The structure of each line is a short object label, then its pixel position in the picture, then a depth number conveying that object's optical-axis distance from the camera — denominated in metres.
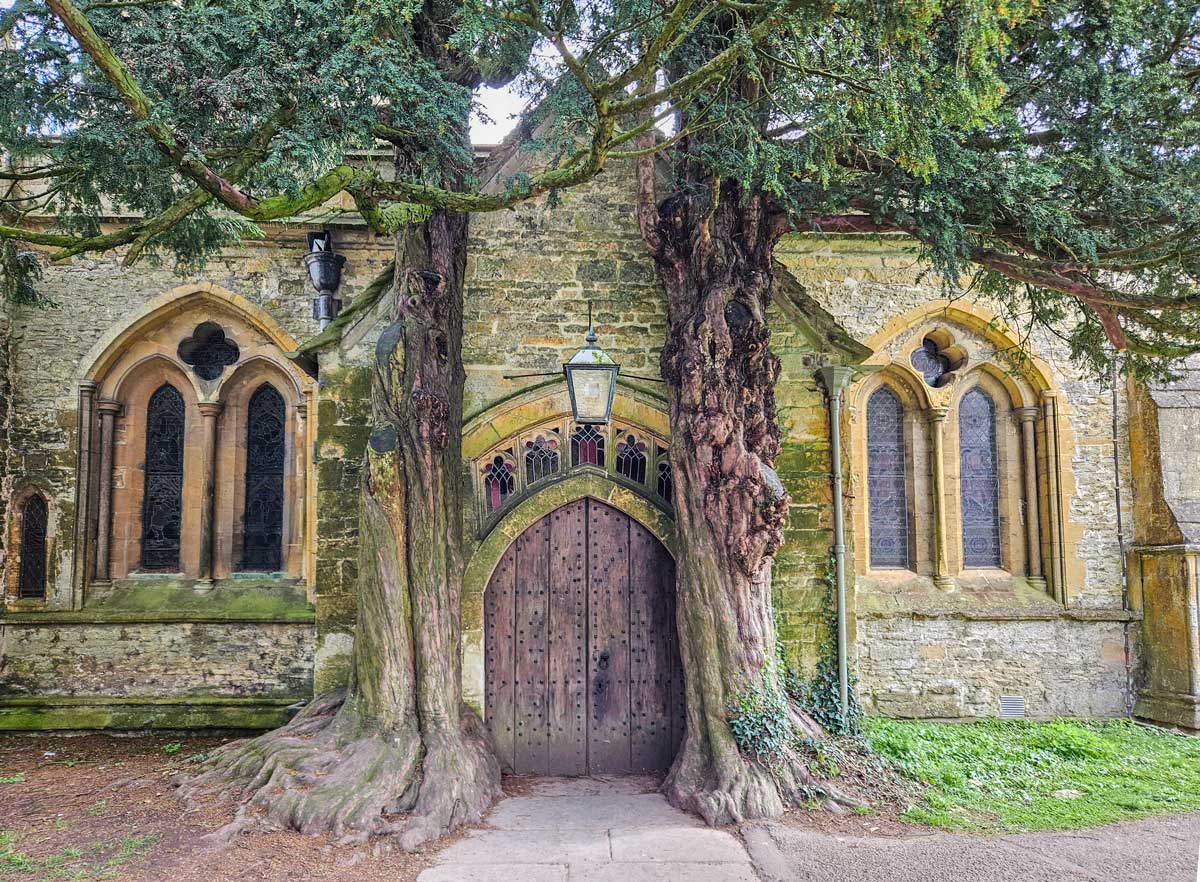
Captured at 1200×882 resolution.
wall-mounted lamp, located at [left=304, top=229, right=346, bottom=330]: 8.38
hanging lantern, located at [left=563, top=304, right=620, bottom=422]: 5.54
